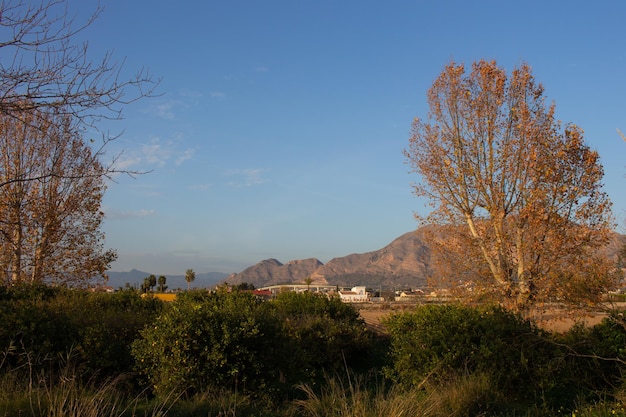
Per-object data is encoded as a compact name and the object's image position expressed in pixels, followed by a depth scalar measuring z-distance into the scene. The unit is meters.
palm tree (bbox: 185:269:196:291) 92.18
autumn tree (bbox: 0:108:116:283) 18.06
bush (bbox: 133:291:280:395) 8.51
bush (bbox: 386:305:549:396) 9.83
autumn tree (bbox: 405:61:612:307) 15.95
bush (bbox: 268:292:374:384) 13.73
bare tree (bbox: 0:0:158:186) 6.53
